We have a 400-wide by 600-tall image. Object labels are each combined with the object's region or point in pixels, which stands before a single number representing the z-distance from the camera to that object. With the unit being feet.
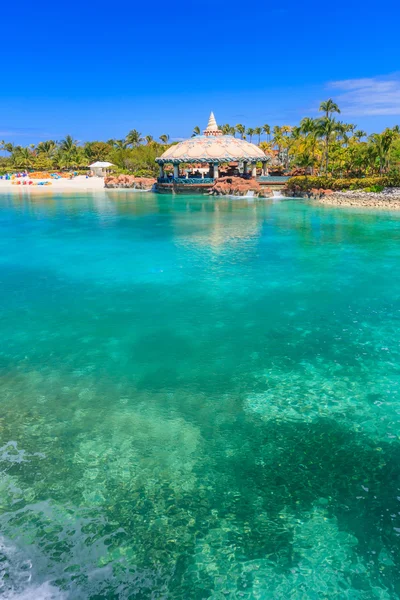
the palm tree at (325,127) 175.83
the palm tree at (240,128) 340.39
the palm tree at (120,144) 320.44
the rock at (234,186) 189.05
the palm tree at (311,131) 191.57
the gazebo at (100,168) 272.72
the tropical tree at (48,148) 332.19
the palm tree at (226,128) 341.41
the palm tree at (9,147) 340.08
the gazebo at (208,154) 203.72
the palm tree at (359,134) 292.40
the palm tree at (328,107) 174.29
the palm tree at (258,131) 344.90
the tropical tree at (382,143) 164.35
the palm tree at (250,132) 349.47
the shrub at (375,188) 156.56
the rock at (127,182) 241.14
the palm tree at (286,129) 325.42
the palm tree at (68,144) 321.73
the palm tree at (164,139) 371.35
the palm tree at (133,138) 335.92
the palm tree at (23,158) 319.06
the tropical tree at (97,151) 330.34
